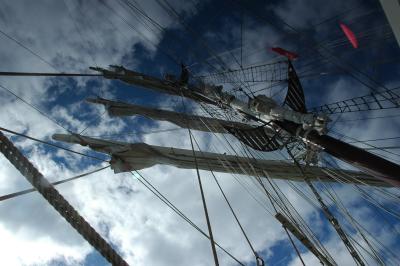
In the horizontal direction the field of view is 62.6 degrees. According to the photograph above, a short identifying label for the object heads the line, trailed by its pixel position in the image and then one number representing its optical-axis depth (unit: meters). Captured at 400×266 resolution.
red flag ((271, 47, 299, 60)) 8.35
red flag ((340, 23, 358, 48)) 6.22
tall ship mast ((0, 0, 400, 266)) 2.56
